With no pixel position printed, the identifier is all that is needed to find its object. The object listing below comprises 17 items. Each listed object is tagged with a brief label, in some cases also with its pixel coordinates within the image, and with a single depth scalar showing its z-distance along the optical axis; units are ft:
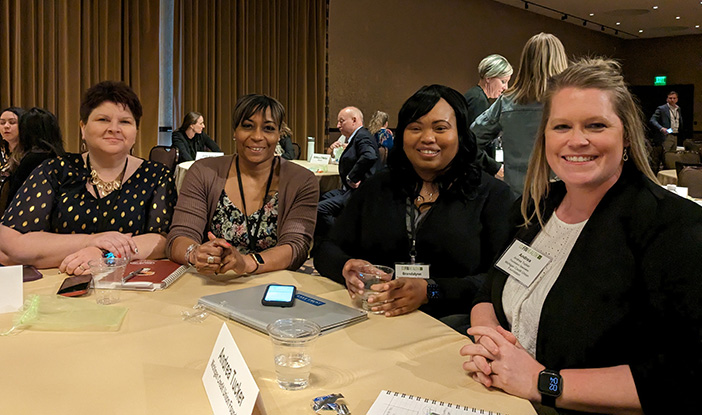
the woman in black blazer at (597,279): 3.25
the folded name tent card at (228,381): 2.50
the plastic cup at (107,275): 4.78
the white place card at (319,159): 18.99
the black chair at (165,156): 17.76
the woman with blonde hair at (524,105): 9.43
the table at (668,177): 15.72
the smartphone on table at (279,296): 4.44
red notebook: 5.05
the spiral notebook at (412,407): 2.85
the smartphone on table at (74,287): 4.78
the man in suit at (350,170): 15.08
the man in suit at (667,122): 35.83
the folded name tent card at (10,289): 4.28
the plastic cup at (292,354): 3.18
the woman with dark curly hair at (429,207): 5.97
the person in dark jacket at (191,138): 22.12
